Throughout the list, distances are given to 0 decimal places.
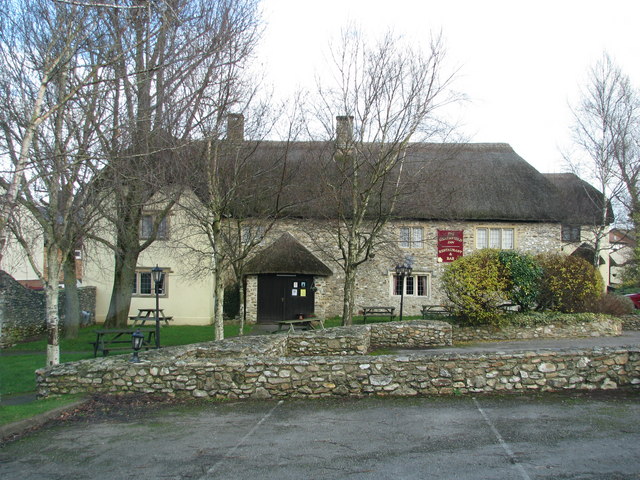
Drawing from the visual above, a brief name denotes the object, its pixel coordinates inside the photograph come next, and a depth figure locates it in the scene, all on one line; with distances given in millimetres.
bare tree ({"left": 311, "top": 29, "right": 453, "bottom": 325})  18594
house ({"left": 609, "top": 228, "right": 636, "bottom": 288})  31781
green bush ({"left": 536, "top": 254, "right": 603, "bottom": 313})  19266
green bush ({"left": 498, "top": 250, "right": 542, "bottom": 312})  18656
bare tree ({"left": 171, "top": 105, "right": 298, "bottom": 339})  15398
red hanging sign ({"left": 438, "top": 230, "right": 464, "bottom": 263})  27203
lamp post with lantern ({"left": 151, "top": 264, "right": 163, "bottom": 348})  15466
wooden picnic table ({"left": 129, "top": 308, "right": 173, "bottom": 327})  22859
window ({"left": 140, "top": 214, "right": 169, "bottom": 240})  24750
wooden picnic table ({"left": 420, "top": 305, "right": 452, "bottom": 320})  20123
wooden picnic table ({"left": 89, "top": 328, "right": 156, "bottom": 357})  14286
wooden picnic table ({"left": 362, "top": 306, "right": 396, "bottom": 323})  23969
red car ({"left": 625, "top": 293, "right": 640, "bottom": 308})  30259
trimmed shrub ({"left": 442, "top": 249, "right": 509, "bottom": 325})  18422
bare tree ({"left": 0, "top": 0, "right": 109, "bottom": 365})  8914
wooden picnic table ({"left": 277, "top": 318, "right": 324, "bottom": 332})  17844
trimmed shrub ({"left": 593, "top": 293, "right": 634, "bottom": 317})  20750
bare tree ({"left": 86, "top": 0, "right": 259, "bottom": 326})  10867
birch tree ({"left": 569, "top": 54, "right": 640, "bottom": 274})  26922
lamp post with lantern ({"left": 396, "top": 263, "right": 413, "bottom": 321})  22344
